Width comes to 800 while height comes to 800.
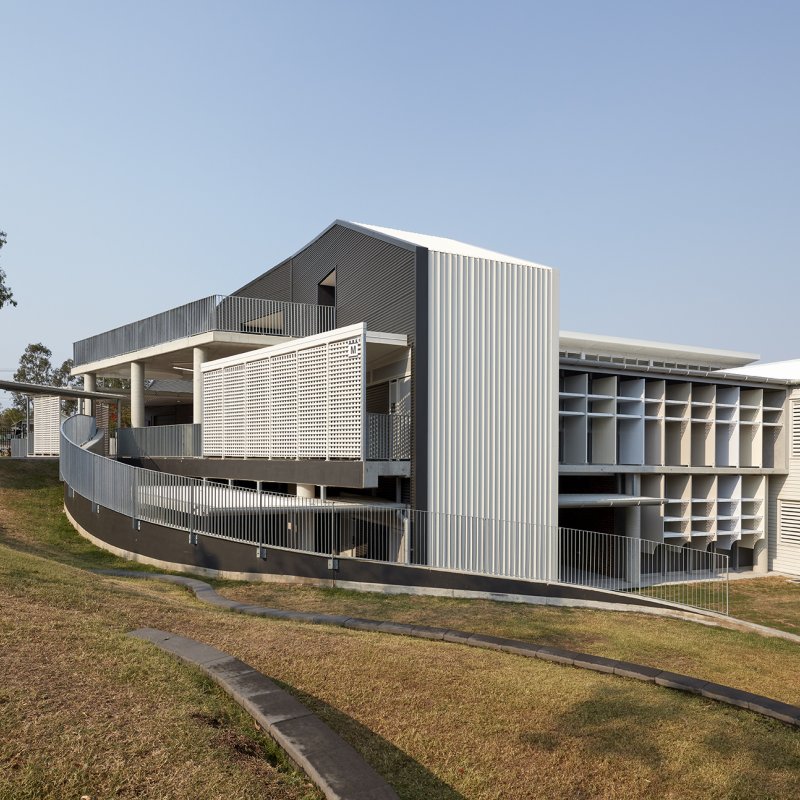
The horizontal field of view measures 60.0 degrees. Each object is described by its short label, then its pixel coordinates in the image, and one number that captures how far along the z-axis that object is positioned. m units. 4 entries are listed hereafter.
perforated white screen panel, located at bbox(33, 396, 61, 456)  35.62
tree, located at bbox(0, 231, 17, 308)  28.20
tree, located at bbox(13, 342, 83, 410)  64.62
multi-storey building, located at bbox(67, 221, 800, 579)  17.06
